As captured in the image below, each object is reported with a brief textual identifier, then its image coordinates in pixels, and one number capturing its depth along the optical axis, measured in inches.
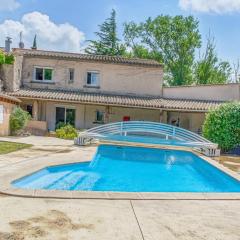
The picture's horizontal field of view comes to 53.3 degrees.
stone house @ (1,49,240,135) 804.6
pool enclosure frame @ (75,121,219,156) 518.8
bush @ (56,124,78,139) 661.7
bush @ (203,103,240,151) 519.2
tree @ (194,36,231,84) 1326.4
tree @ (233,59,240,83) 1374.1
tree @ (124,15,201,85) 1341.8
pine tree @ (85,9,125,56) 1396.2
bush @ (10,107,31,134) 614.2
